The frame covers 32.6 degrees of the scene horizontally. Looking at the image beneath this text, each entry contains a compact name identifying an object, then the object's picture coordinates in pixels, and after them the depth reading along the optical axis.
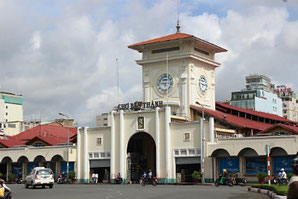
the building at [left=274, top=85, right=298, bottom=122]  161.00
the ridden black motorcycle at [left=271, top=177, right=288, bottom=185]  36.68
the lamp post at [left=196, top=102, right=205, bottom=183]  51.88
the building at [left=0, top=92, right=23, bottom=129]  128.56
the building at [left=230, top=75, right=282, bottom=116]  134.38
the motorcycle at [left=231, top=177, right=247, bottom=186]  45.62
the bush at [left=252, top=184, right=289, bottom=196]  22.76
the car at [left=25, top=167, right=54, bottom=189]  40.66
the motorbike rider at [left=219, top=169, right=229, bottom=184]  43.80
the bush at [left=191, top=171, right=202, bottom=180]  51.34
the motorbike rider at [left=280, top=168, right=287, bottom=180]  37.50
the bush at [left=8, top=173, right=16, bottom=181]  66.33
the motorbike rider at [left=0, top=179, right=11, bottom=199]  20.22
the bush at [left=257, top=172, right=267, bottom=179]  45.37
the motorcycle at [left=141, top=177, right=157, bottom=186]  48.50
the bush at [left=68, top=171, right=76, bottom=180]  61.28
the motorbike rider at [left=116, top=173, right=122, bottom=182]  56.75
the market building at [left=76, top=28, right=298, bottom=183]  51.44
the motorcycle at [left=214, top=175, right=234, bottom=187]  43.43
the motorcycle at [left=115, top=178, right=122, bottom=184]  56.73
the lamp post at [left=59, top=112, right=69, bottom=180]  62.55
